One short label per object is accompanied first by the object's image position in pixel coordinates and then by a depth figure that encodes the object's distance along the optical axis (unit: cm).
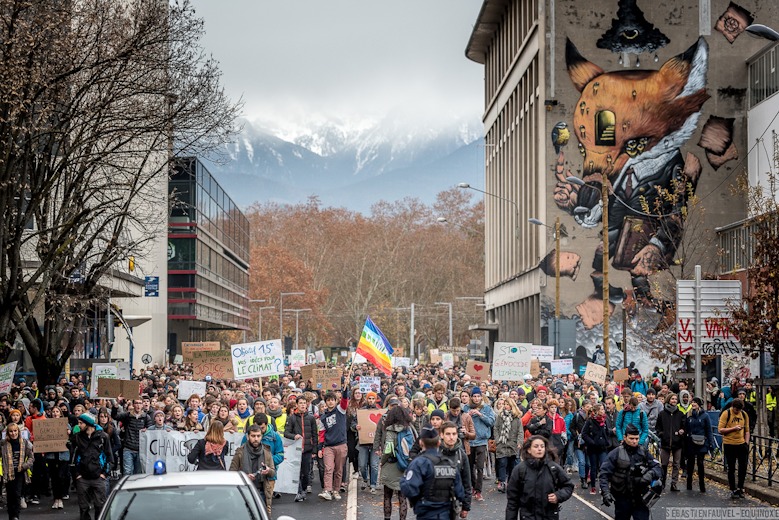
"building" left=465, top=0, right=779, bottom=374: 6303
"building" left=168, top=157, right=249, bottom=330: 7656
